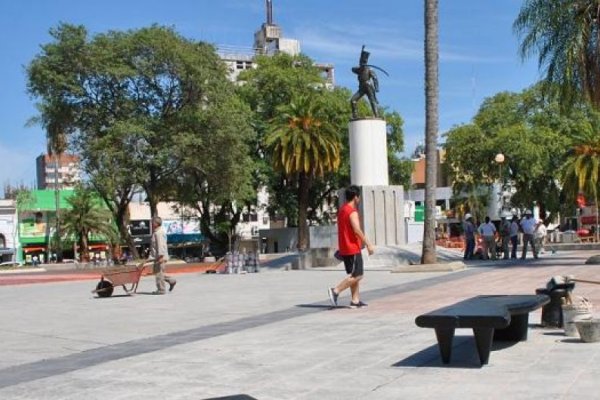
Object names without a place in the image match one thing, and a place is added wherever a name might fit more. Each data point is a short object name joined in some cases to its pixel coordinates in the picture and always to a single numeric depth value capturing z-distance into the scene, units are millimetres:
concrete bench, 6691
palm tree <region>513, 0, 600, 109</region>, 21453
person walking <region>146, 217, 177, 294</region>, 17469
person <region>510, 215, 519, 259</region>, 28875
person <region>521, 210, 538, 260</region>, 27781
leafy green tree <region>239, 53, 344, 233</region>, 57562
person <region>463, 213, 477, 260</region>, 29625
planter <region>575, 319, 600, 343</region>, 7980
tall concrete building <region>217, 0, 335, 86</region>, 126188
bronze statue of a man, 29078
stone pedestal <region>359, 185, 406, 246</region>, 27672
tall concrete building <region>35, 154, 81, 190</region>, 50341
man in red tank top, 12414
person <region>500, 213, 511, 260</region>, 28875
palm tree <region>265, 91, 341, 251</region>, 47897
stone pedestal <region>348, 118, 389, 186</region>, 28328
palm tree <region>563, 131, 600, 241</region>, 48500
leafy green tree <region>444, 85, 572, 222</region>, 59625
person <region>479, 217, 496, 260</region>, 28625
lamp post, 58922
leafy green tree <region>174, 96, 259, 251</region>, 48647
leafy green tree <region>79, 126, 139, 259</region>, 46094
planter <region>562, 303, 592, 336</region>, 8344
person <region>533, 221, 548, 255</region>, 28436
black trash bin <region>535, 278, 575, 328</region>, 8852
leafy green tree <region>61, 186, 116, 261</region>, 72750
